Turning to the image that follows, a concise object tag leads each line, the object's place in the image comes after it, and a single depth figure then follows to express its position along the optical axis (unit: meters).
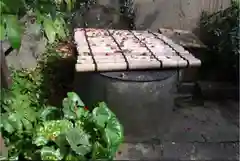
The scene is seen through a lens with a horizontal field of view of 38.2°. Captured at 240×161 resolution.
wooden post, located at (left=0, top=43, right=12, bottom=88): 1.44
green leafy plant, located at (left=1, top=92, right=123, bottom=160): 1.24
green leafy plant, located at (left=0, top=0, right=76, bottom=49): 0.95
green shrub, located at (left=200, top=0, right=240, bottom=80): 2.85
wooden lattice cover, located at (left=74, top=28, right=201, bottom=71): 2.06
